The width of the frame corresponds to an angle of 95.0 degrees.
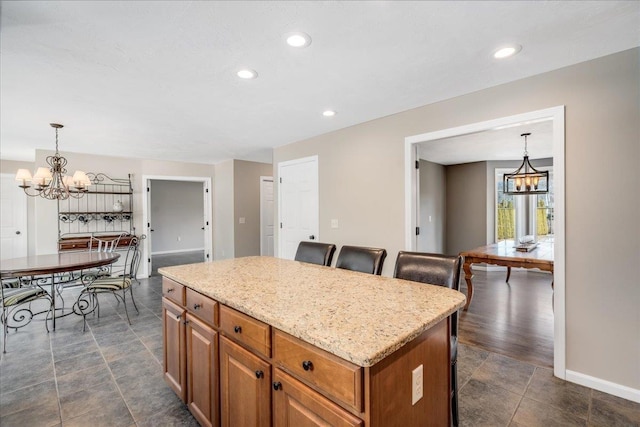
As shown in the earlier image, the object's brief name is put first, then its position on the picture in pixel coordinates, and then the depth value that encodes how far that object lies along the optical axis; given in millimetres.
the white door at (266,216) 6504
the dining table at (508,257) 3283
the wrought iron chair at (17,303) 2878
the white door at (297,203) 4352
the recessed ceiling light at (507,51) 1970
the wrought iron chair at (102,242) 4722
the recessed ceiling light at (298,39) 1816
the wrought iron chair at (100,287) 3398
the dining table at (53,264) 2877
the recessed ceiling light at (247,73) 2273
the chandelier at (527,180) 4457
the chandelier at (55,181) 3592
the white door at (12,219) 5902
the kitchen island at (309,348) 930
